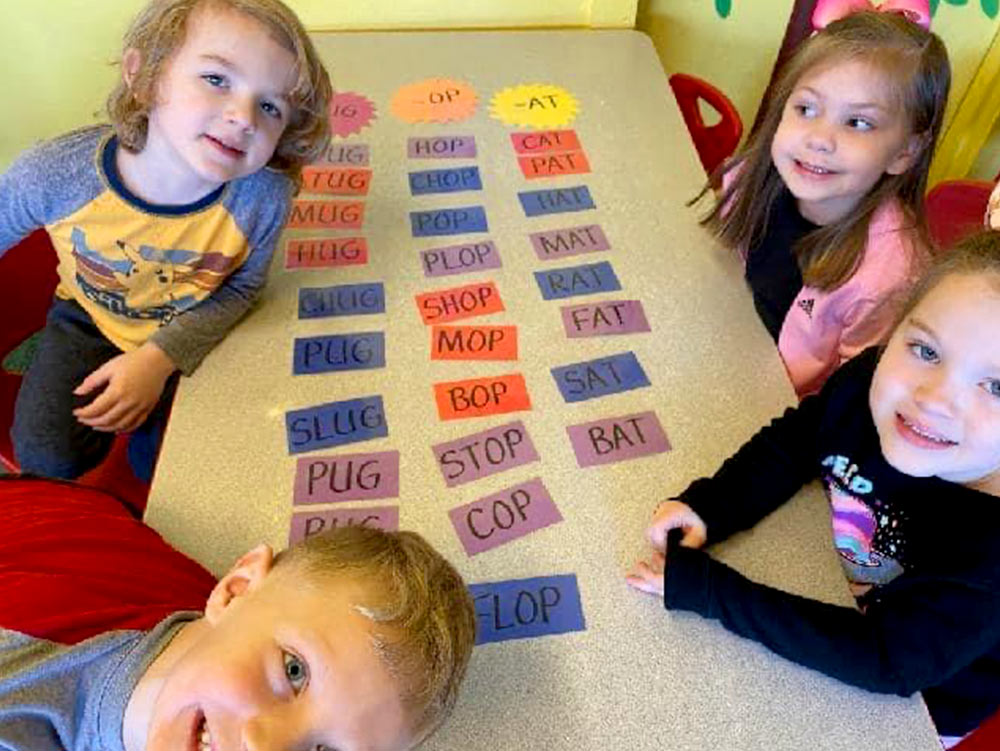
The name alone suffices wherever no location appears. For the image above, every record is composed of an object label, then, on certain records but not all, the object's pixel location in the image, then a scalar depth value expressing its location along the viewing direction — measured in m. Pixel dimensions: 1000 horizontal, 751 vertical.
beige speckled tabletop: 0.71
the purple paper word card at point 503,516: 0.81
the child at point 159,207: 0.96
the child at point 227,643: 0.60
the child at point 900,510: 0.71
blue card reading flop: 0.75
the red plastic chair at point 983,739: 0.90
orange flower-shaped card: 1.36
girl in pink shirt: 1.07
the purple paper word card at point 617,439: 0.89
